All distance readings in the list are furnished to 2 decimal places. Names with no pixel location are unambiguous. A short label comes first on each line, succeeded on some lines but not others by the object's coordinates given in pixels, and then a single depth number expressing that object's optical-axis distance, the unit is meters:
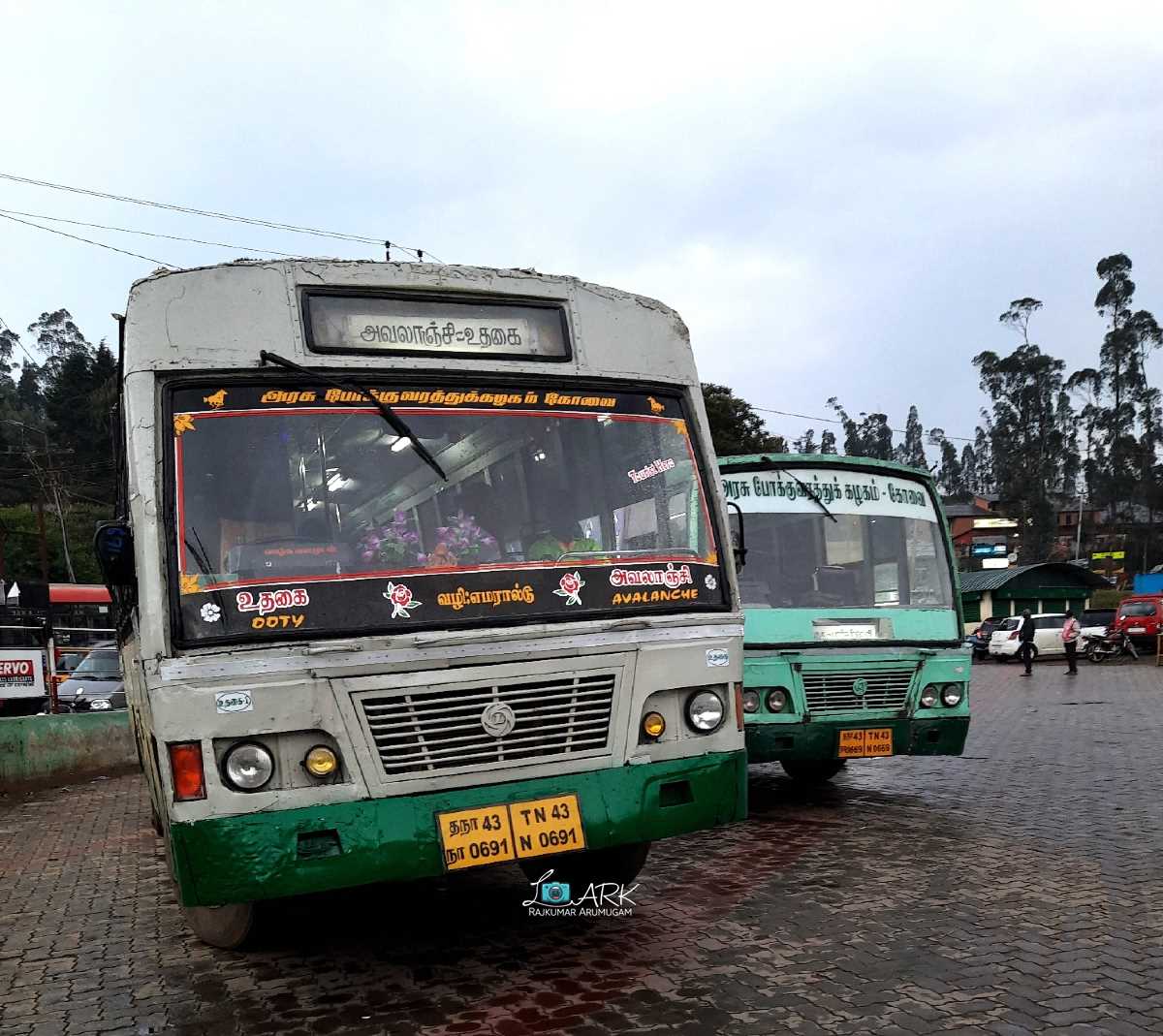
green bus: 8.23
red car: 32.31
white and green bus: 4.44
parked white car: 35.53
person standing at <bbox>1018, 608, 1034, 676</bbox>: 28.64
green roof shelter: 50.81
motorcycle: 32.38
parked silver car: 18.89
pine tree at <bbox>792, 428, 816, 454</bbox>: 125.31
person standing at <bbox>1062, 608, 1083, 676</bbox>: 27.38
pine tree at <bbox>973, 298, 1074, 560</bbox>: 84.50
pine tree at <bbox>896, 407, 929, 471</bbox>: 140.25
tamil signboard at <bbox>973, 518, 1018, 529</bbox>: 101.88
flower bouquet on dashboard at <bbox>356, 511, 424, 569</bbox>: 4.71
